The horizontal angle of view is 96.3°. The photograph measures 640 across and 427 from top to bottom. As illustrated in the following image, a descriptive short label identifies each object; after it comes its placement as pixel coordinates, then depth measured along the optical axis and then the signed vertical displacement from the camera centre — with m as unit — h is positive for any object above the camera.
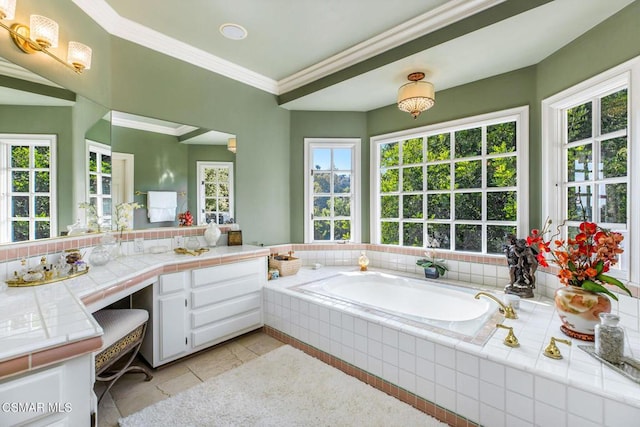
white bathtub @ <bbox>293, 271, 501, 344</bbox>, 1.85 -0.73
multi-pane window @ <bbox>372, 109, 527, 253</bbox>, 2.76 +0.31
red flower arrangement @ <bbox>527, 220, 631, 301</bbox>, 1.58 -0.26
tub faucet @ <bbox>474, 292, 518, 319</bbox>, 1.99 -0.68
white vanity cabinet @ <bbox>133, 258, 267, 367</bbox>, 2.14 -0.78
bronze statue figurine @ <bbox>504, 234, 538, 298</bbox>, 2.40 -0.46
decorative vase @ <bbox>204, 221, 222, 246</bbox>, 2.82 -0.20
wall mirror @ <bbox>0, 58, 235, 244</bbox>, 1.65 +0.42
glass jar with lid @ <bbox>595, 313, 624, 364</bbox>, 1.40 -0.63
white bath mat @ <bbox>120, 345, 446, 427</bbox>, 1.64 -1.18
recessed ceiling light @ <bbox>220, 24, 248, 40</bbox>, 2.34 +1.53
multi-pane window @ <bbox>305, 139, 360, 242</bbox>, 3.65 +0.29
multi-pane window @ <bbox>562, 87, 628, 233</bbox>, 1.93 +0.39
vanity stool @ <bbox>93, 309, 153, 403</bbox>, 1.66 -0.77
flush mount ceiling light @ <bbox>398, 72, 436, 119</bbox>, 2.51 +1.03
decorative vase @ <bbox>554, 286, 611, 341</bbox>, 1.62 -0.55
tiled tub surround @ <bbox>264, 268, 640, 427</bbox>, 1.26 -0.83
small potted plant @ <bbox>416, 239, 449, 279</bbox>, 2.98 -0.55
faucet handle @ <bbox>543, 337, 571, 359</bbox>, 1.46 -0.71
